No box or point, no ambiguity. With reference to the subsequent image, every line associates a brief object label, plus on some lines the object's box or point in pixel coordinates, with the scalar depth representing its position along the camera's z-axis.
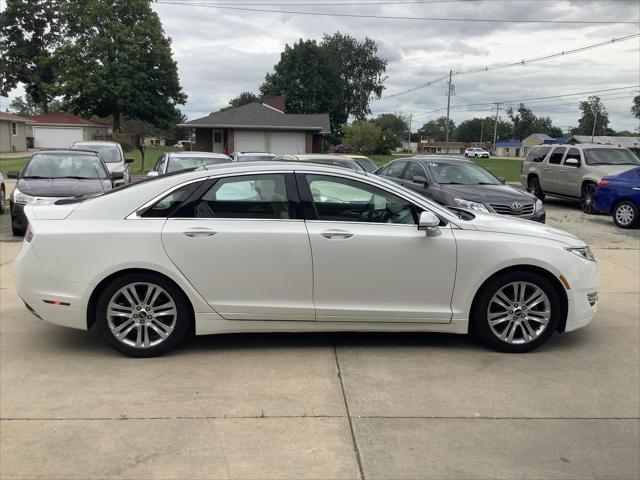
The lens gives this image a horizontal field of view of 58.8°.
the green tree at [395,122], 144.99
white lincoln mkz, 4.54
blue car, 13.20
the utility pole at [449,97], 60.23
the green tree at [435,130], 167.62
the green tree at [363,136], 61.97
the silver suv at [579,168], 15.54
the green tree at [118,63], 51.34
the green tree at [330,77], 69.94
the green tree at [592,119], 125.31
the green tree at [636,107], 92.03
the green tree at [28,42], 58.12
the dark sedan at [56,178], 9.85
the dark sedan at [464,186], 10.63
